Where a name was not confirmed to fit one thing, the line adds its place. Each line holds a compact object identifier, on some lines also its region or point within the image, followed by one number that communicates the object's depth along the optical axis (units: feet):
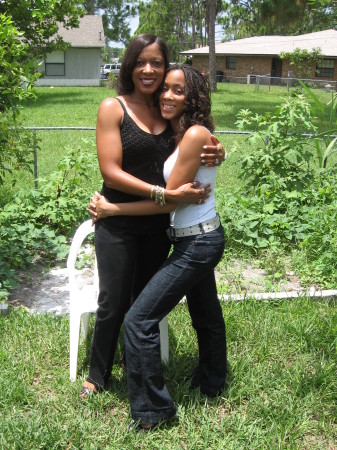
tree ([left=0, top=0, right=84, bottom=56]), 17.15
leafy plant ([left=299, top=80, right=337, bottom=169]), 17.77
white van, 162.57
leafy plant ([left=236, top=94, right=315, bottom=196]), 19.17
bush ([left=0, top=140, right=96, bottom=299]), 16.48
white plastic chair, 11.10
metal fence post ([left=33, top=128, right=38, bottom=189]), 15.83
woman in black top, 9.11
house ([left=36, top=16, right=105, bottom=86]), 116.47
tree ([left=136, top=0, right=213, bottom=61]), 192.78
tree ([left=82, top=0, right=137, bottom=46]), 216.54
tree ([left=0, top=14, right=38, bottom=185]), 13.23
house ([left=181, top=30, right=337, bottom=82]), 123.44
